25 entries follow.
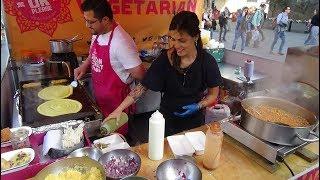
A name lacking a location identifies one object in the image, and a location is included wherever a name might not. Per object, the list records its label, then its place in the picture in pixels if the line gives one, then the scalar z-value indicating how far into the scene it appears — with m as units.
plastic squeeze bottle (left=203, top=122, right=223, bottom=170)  1.35
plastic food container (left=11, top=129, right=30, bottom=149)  1.52
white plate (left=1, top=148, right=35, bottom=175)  1.32
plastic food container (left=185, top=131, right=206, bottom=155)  1.56
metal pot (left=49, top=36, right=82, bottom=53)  3.12
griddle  1.94
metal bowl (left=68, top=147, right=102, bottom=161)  1.44
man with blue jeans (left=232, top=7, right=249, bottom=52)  3.91
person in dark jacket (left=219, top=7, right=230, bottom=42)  4.54
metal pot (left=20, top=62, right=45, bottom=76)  3.11
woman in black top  2.09
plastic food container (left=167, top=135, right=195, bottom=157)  1.54
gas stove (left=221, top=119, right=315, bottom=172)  1.42
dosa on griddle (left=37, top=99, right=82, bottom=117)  2.09
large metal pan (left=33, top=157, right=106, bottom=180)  1.22
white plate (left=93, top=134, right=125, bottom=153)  1.62
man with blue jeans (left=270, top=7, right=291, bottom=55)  2.84
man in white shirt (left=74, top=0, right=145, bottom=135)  2.34
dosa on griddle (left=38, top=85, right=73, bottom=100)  2.42
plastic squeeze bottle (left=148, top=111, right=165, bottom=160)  1.37
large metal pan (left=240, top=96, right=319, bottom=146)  1.38
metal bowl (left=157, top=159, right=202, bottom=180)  1.30
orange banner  3.33
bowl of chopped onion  1.32
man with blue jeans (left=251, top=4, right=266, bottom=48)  3.36
